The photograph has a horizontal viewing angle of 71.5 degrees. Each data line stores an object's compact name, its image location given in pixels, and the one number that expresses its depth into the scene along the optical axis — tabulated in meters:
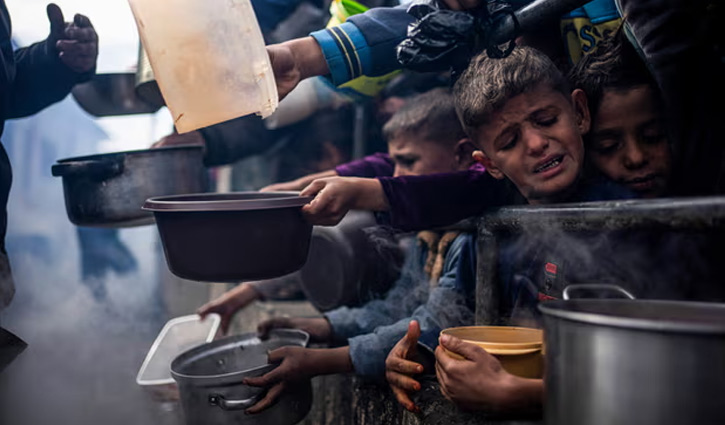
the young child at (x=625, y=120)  1.62
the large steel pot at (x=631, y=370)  0.87
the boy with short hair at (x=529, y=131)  1.78
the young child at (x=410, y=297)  2.16
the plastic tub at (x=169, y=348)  2.80
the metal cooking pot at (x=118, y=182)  2.33
